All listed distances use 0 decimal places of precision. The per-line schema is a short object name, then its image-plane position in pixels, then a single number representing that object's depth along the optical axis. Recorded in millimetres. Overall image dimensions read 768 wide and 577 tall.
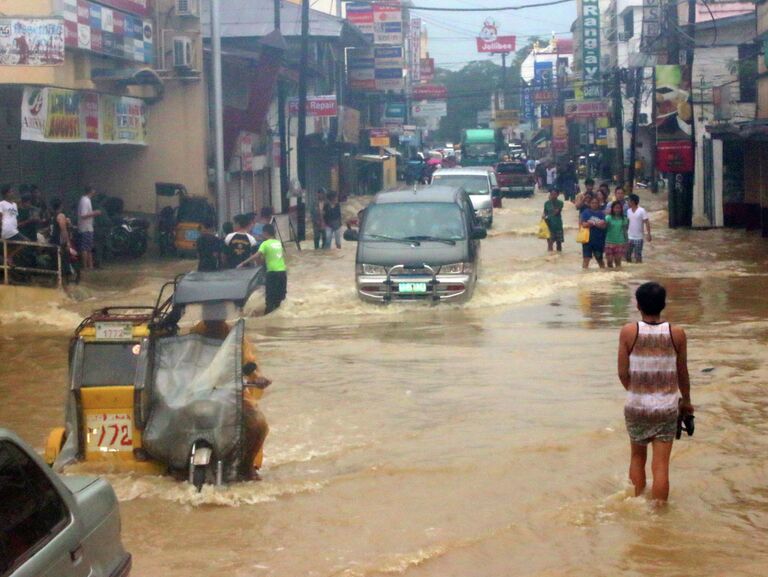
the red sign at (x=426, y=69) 99250
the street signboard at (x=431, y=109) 106688
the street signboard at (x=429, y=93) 85188
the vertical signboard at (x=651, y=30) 40297
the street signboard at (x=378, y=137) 58750
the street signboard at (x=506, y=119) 93938
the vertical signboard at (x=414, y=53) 92931
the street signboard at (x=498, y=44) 119688
